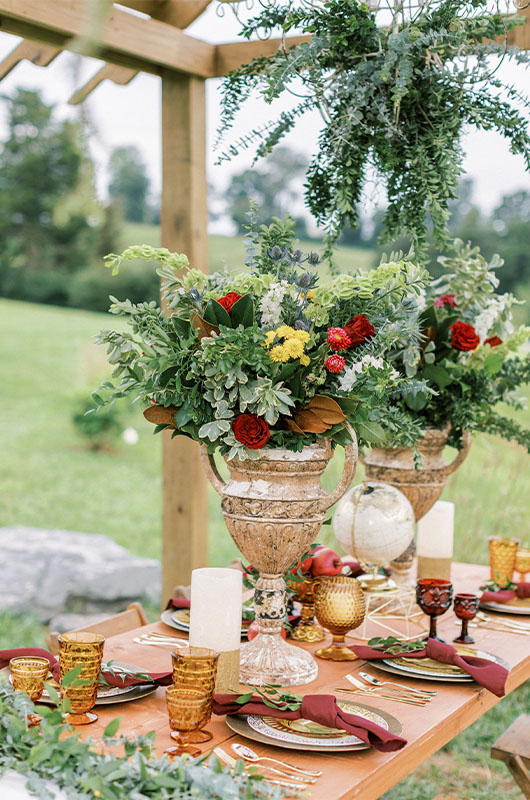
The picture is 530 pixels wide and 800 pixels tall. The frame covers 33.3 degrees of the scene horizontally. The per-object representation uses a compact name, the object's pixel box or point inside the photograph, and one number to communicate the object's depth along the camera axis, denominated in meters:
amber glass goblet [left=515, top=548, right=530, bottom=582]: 2.39
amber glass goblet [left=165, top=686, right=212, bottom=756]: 1.32
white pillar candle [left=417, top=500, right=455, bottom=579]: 2.28
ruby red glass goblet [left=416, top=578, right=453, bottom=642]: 1.80
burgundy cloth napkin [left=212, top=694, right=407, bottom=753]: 1.31
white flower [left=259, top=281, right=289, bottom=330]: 1.60
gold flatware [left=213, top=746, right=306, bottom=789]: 1.23
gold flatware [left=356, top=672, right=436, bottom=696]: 1.63
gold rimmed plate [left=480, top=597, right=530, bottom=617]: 2.15
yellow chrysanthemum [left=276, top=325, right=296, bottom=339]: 1.55
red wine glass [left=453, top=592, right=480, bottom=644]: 1.86
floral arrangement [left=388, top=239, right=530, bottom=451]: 2.20
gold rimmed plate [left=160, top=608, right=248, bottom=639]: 1.96
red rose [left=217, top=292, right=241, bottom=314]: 1.60
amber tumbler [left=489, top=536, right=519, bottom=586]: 2.39
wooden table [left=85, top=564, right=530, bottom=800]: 1.28
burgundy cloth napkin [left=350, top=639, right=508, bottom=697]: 1.61
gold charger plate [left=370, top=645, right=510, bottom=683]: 1.67
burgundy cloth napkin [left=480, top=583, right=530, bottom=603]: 2.21
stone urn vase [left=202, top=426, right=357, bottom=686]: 1.60
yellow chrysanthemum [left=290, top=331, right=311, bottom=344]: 1.56
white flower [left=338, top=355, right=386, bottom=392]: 1.62
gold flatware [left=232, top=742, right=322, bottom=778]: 1.27
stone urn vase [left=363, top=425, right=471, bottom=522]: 2.25
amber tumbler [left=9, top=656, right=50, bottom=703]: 1.42
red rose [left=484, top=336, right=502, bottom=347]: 2.32
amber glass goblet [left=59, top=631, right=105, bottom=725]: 1.41
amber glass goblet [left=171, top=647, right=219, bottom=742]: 1.34
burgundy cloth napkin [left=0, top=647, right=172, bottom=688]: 1.53
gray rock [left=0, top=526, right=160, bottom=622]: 4.62
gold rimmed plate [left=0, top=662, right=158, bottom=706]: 1.49
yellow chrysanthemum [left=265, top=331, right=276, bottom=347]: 1.55
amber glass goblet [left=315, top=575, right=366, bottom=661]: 1.76
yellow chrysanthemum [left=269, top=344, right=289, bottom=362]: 1.55
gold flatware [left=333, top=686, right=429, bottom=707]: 1.57
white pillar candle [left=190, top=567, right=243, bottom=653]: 1.53
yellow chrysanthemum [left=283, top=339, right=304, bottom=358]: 1.54
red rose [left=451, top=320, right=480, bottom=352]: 2.17
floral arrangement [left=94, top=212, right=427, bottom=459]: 1.55
